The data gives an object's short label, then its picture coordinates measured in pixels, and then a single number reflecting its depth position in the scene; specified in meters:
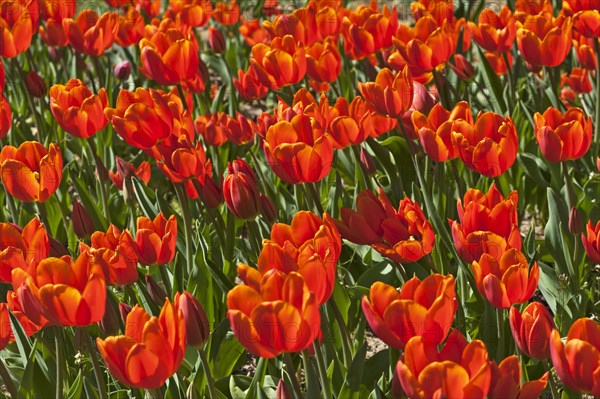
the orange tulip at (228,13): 8.98
